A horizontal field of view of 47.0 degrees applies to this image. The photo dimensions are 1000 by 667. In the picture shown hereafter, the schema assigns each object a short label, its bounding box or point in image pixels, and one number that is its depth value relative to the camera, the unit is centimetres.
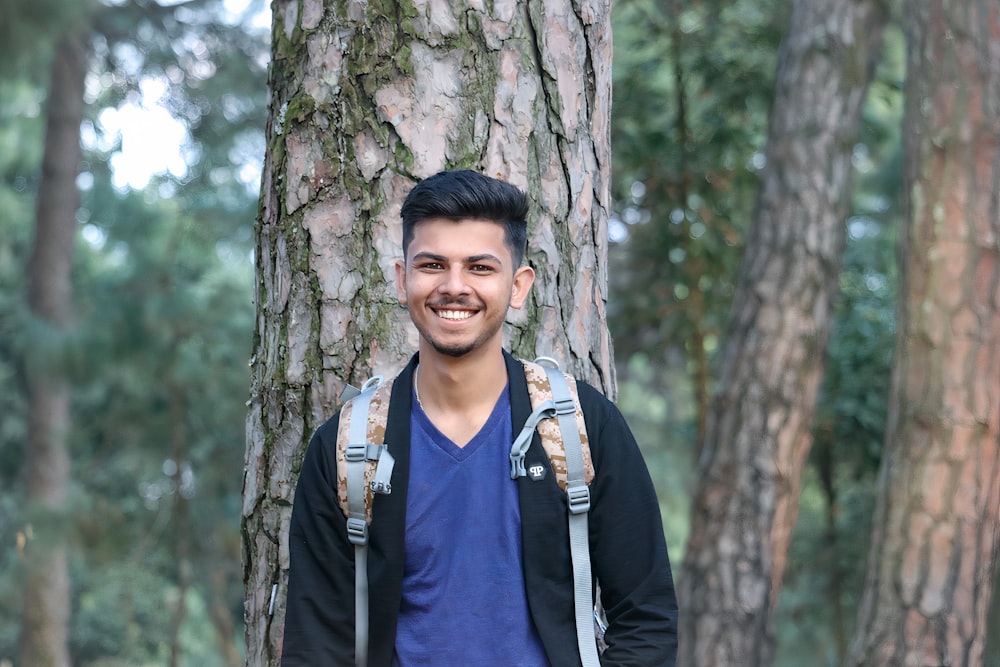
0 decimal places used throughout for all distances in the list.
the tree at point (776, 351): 647
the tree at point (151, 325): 1183
